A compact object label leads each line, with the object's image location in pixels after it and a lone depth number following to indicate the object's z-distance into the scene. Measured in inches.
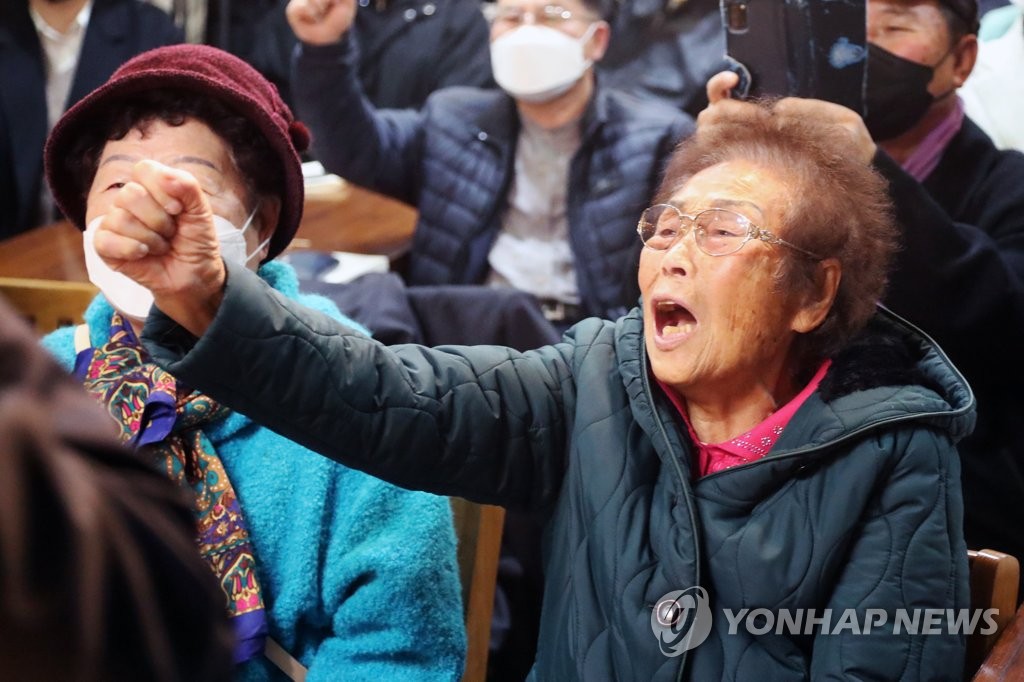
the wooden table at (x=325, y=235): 132.4
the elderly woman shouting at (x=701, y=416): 93.7
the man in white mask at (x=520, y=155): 125.9
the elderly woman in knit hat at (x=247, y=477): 99.9
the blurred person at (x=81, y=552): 55.7
